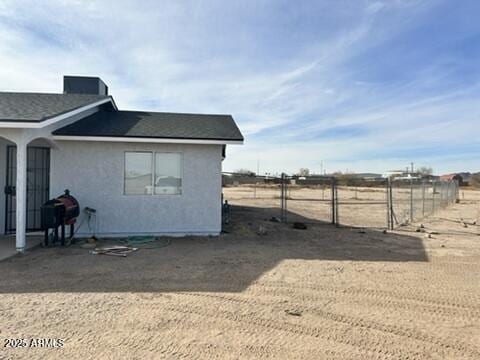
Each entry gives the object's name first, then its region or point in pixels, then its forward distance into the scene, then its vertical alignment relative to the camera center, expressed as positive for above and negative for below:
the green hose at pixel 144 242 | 7.67 -1.46
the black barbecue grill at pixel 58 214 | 7.30 -0.68
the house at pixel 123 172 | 8.35 +0.36
